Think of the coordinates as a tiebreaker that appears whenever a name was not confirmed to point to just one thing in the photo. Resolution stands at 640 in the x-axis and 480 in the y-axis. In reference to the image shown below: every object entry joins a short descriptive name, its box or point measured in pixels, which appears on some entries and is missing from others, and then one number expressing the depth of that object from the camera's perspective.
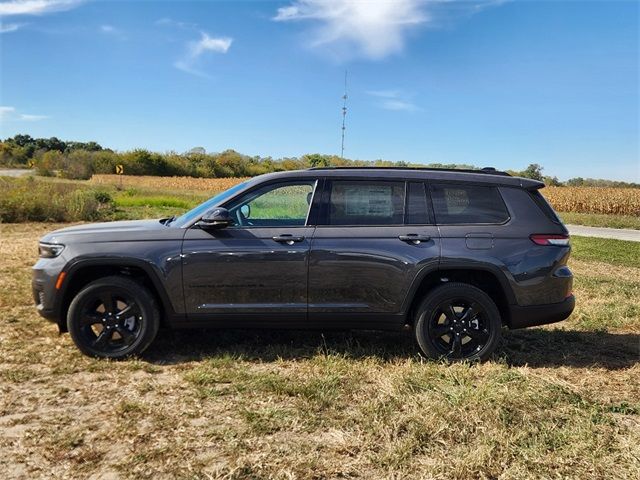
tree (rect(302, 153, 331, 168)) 60.88
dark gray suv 4.31
